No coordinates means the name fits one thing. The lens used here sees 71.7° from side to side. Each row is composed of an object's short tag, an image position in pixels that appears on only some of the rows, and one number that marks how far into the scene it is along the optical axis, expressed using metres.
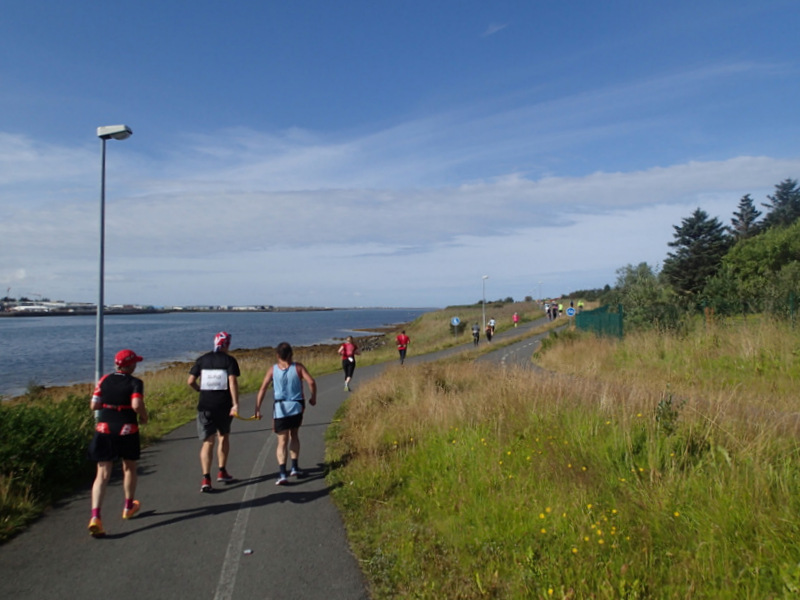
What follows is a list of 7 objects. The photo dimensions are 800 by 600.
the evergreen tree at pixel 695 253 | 54.44
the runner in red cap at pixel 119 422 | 5.50
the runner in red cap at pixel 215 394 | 6.85
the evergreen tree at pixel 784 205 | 86.75
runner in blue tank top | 7.02
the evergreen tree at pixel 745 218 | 90.81
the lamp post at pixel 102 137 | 9.86
